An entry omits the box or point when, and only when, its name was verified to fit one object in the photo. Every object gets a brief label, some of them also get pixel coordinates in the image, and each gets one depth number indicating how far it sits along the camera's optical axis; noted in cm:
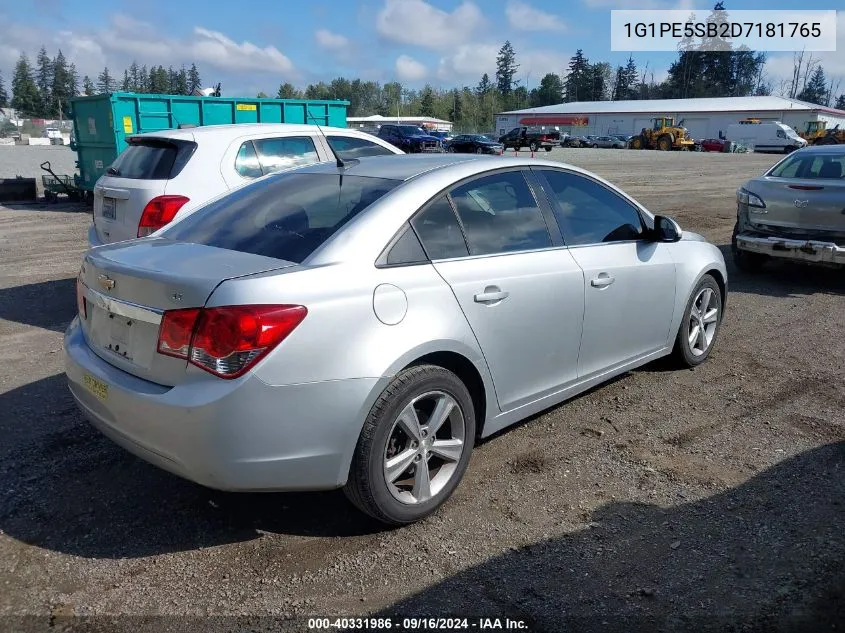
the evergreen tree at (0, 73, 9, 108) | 12703
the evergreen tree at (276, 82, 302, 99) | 14018
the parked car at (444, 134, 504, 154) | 4156
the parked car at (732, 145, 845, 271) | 762
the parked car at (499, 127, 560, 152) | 4992
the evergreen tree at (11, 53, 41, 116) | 11676
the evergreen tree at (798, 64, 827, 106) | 13538
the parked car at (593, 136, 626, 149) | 6506
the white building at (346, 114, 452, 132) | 8819
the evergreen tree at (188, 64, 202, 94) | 13090
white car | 633
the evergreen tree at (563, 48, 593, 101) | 13562
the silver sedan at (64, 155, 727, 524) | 276
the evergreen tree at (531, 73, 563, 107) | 13912
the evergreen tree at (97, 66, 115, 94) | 13475
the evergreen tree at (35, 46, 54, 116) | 12811
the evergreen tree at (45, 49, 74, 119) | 11900
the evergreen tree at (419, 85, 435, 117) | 13538
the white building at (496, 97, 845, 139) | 7775
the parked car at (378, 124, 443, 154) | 3975
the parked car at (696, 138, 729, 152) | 6009
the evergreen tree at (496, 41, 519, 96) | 15038
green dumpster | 1383
